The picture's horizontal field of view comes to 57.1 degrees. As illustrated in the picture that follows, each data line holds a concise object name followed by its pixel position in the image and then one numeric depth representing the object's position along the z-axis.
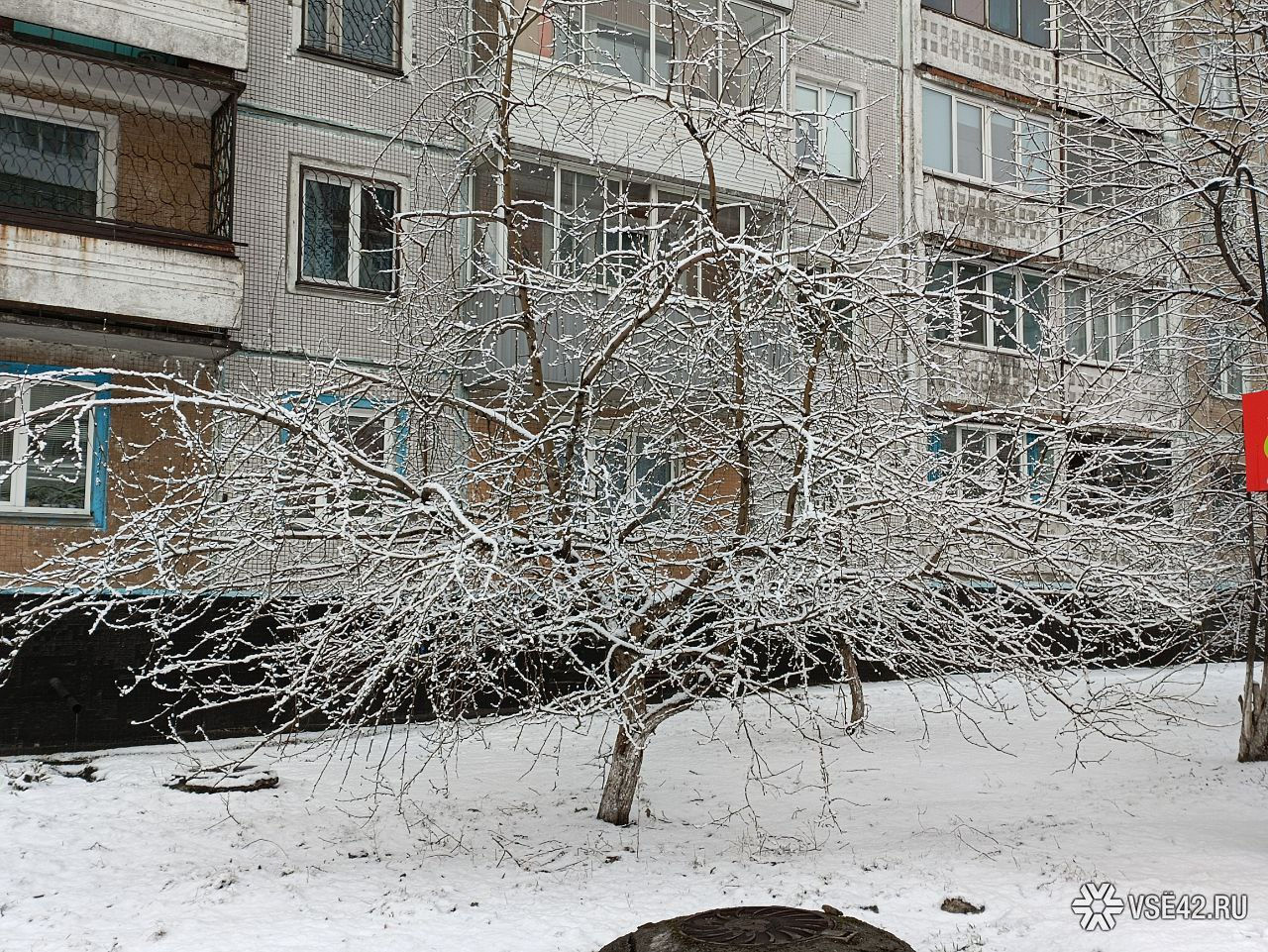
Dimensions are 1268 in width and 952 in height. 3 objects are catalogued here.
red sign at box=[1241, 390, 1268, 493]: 6.75
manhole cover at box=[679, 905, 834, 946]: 4.79
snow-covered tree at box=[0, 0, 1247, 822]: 6.70
